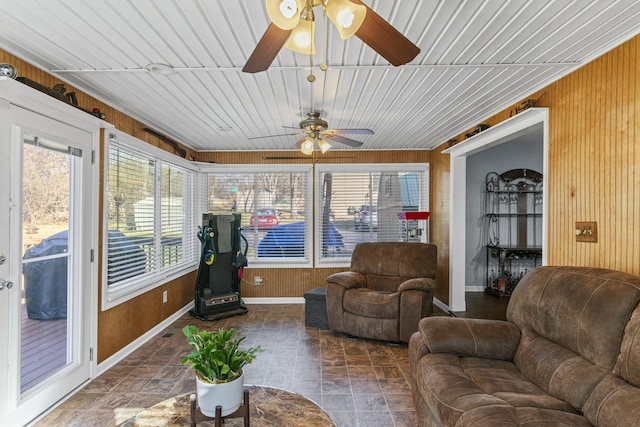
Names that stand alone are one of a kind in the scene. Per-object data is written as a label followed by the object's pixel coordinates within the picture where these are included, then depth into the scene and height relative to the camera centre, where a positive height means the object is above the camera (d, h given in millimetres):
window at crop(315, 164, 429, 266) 5391 +195
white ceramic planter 1447 -797
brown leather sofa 1491 -804
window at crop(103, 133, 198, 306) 3234 -34
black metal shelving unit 5789 -61
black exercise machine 4516 -766
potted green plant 1454 -700
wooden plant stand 1455 -877
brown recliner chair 3602 -892
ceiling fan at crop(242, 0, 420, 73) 1073 +670
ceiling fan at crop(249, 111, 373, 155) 3199 +817
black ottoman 4191 -1197
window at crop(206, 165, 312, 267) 5406 +158
